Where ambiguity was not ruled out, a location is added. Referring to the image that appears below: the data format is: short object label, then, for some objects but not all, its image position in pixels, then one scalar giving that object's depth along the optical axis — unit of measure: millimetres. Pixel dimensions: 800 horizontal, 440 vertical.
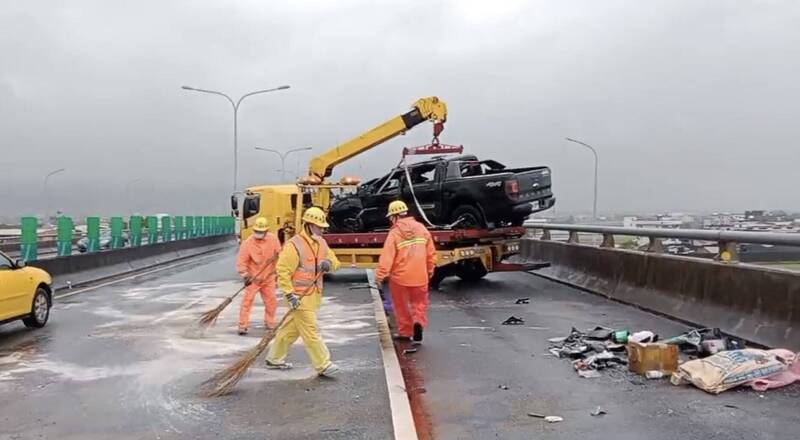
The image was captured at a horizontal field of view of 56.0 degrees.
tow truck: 15281
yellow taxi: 9875
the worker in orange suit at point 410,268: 8922
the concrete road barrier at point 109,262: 17281
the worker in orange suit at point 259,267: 10320
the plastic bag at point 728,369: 6531
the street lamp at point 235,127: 42062
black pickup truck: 15133
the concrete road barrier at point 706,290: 7918
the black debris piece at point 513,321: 10633
